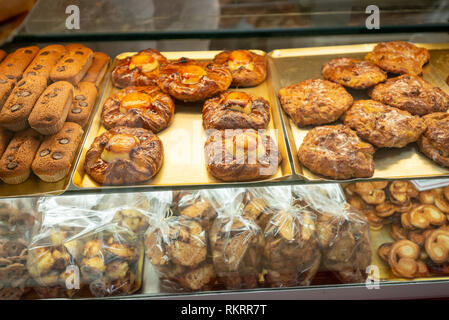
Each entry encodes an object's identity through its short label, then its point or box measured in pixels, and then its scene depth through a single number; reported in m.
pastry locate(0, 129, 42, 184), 0.49
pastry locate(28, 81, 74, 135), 0.49
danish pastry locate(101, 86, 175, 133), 0.59
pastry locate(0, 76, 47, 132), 0.49
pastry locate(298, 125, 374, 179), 0.51
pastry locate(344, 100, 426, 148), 0.56
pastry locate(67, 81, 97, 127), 0.57
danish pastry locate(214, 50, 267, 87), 0.68
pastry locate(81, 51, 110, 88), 0.63
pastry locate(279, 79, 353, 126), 0.60
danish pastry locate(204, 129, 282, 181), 0.51
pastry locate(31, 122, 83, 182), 0.50
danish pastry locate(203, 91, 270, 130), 0.58
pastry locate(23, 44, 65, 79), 0.56
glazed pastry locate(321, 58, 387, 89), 0.66
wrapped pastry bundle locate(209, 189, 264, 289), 0.59
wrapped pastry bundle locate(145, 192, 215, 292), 0.58
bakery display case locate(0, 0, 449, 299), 0.52
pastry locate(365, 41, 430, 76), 0.67
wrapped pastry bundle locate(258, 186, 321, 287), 0.59
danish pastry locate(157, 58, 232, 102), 0.63
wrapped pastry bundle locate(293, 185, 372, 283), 0.61
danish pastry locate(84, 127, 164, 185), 0.51
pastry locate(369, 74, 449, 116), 0.60
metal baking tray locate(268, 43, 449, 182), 0.53
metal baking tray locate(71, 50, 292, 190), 0.52
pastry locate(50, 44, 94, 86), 0.57
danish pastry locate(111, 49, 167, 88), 0.66
